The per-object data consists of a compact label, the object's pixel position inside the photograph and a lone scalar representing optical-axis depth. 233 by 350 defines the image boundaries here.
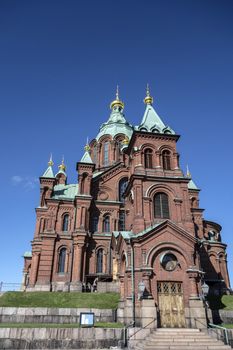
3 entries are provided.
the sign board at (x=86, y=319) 17.80
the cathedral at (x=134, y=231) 21.19
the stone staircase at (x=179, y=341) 16.11
